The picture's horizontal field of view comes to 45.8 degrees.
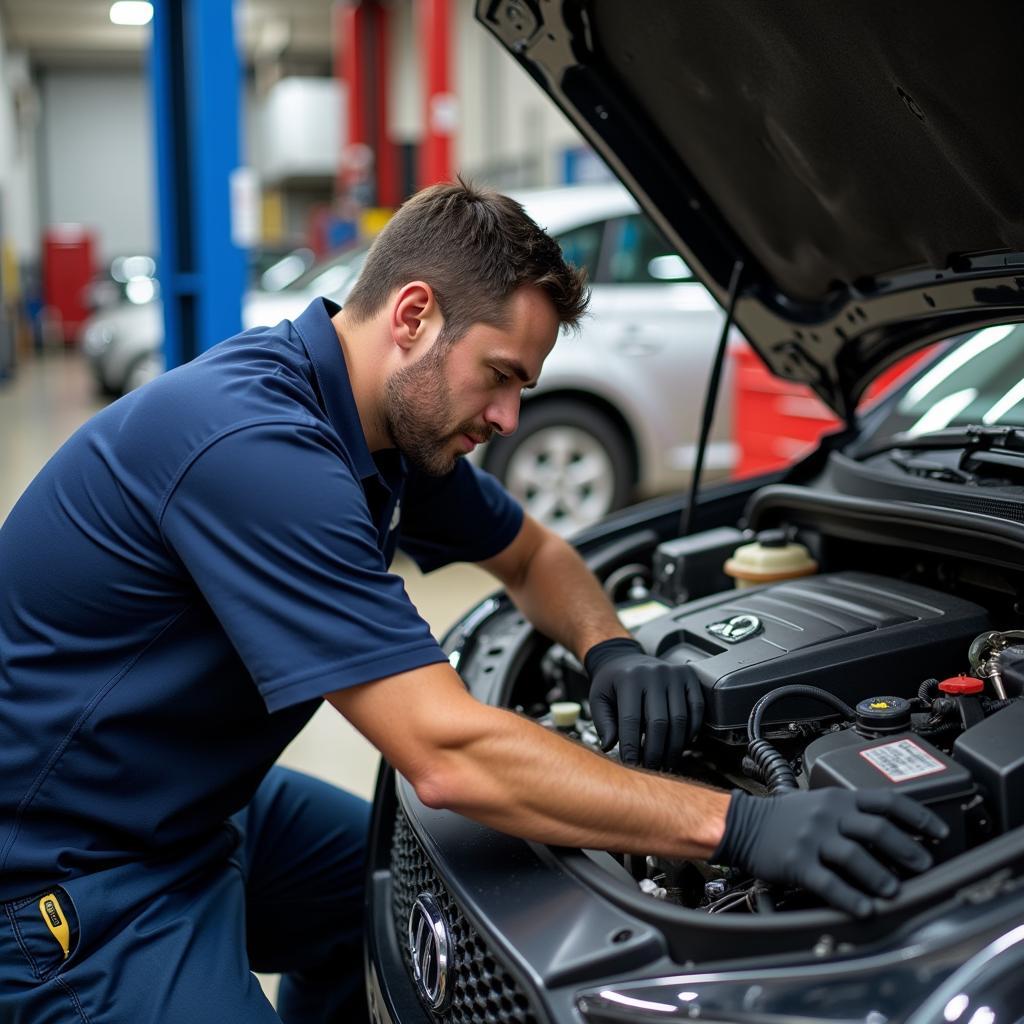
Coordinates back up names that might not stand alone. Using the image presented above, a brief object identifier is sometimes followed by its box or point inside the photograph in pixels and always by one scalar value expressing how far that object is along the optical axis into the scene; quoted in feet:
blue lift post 13.35
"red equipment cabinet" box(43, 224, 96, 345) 66.08
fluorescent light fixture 54.75
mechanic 4.03
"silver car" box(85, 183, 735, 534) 16.07
